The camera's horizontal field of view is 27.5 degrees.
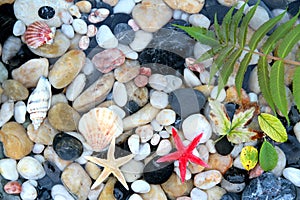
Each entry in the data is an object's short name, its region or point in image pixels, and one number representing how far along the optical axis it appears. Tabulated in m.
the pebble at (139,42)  0.69
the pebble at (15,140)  0.67
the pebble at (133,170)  0.68
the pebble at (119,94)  0.68
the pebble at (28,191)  0.68
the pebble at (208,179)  0.68
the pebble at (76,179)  0.68
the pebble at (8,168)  0.68
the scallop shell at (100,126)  0.68
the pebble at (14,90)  0.68
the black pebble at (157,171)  0.67
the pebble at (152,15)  0.69
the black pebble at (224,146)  0.68
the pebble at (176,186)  0.68
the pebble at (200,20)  0.68
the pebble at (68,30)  0.69
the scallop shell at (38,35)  0.67
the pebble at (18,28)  0.68
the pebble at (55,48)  0.68
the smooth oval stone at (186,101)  0.68
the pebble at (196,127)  0.67
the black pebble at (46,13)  0.69
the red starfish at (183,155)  0.65
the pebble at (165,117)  0.68
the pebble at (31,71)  0.68
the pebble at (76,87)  0.68
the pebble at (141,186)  0.68
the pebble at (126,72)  0.68
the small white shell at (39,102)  0.67
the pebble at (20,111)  0.68
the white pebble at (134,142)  0.68
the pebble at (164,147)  0.68
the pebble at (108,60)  0.68
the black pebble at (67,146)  0.67
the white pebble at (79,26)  0.69
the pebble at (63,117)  0.68
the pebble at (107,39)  0.68
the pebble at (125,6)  0.69
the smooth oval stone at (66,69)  0.68
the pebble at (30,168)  0.68
